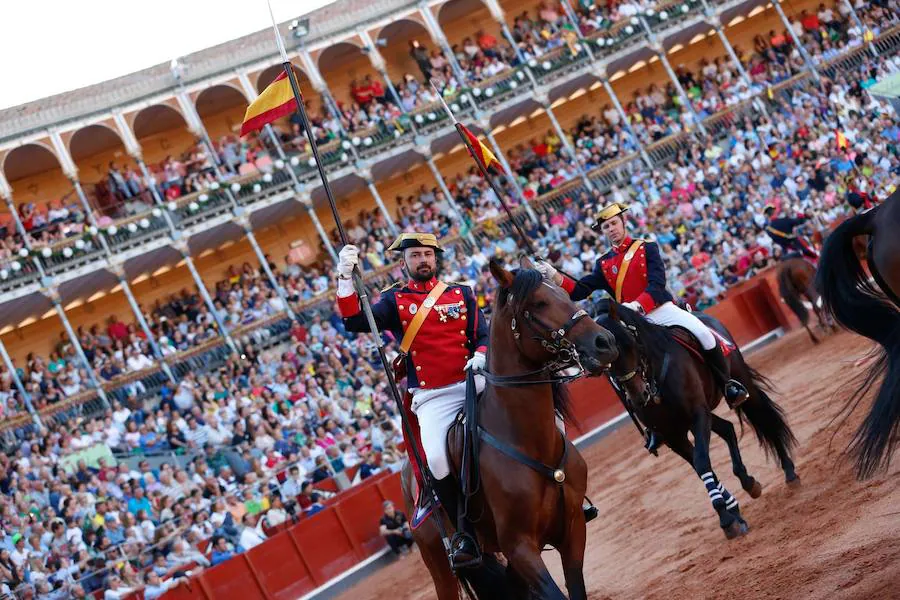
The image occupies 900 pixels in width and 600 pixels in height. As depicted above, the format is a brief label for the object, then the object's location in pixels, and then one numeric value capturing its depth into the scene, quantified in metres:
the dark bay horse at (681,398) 15.68
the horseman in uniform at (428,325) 13.27
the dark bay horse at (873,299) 10.13
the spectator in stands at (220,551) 29.94
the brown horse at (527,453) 11.16
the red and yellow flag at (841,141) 50.53
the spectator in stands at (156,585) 27.95
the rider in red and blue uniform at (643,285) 17.39
